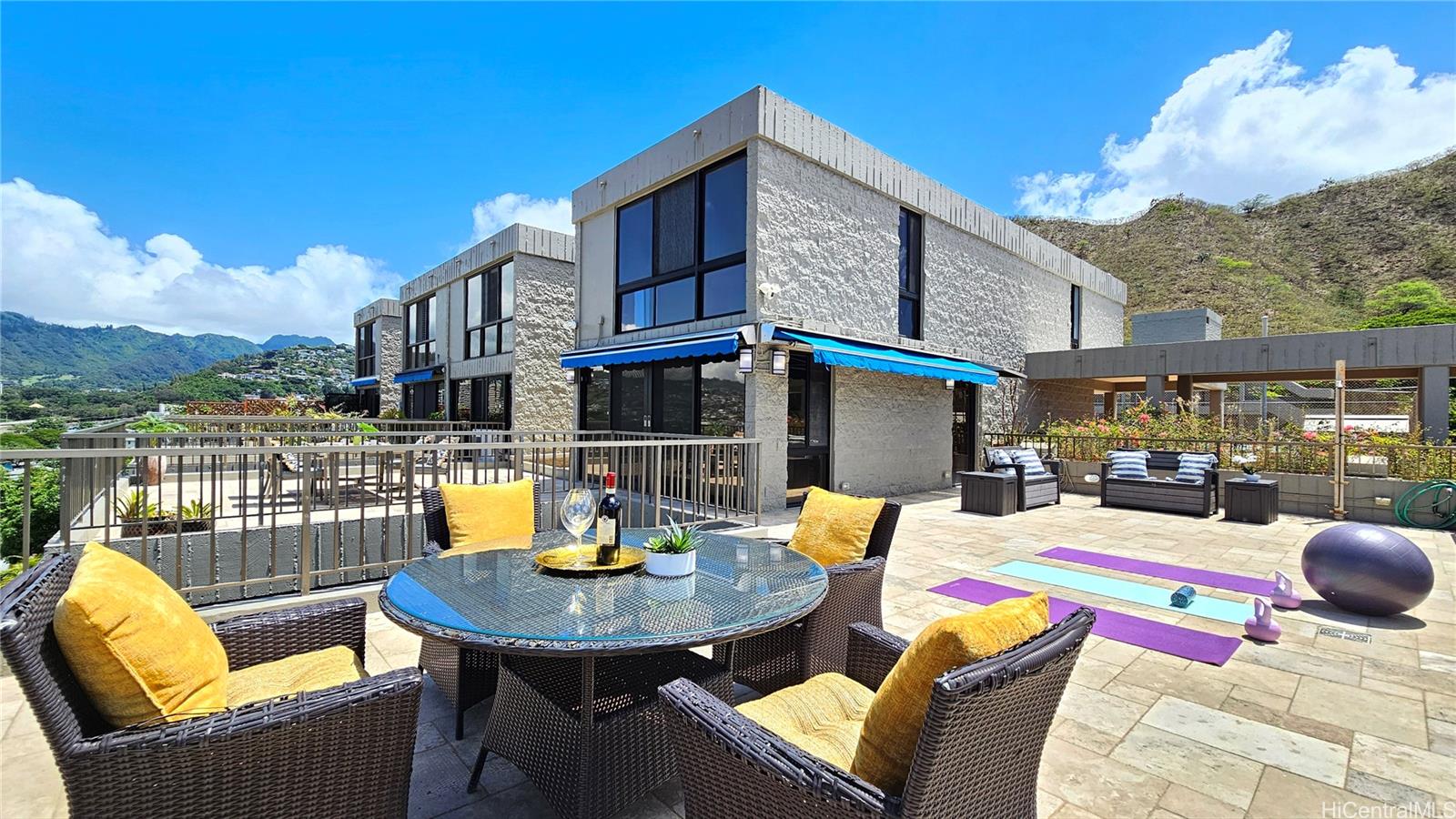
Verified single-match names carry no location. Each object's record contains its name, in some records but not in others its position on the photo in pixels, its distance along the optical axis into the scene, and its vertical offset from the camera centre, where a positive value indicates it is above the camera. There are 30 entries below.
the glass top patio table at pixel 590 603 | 1.75 -0.67
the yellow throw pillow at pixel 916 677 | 1.26 -0.59
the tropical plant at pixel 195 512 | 5.24 -1.00
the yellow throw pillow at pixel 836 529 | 3.19 -0.65
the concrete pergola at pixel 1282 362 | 10.66 +1.15
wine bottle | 2.44 -0.49
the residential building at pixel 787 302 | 8.52 +1.90
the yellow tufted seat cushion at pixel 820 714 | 1.72 -0.99
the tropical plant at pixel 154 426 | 9.44 -0.30
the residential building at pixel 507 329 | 14.26 +2.15
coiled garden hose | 7.75 -1.16
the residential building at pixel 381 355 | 22.81 +2.20
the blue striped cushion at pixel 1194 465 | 8.88 -0.77
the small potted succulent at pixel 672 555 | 2.38 -0.59
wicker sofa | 8.71 -1.20
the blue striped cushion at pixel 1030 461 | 9.54 -0.78
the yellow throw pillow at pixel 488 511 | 3.36 -0.60
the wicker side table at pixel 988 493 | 8.72 -1.21
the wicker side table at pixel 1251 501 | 8.14 -1.21
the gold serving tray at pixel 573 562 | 2.39 -0.65
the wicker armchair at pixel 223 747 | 1.25 -0.80
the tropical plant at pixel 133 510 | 5.36 -0.98
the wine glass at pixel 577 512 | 2.50 -0.44
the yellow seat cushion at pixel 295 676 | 1.88 -0.92
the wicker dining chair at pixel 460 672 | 2.60 -1.22
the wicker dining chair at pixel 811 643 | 2.67 -1.08
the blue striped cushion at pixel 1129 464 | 9.51 -0.81
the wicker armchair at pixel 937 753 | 1.17 -0.80
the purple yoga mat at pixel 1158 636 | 3.64 -1.48
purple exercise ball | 4.14 -1.12
